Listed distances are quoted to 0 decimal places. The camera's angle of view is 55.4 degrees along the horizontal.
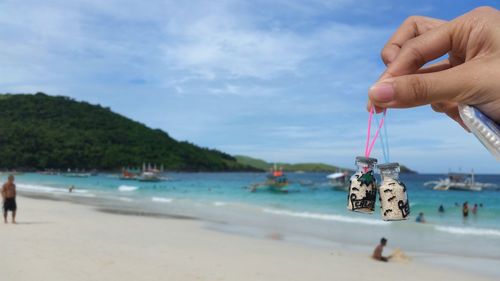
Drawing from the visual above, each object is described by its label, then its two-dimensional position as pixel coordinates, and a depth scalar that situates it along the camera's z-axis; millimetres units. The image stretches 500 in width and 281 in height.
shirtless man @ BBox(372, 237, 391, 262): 13352
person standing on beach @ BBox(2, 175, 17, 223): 16891
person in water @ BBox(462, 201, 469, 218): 30875
